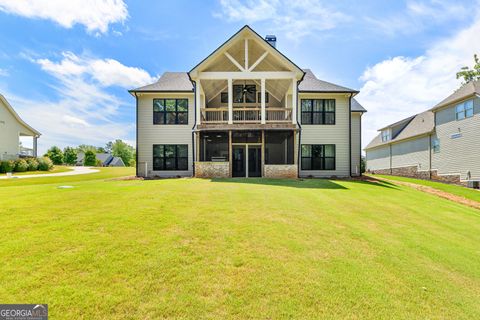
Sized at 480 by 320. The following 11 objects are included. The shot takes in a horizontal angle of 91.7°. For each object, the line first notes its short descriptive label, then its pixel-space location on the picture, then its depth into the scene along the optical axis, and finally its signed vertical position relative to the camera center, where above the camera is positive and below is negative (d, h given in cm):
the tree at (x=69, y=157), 6197 +169
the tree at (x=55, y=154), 5003 +202
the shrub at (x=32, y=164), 2547 -5
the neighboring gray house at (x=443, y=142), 1780 +181
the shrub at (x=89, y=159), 5375 +97
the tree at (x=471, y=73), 3157 +1223
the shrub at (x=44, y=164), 2675 -7
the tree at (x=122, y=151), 9585 +501
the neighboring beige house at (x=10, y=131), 2497 +378
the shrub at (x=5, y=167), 2270 -32
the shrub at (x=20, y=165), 2386 -15
